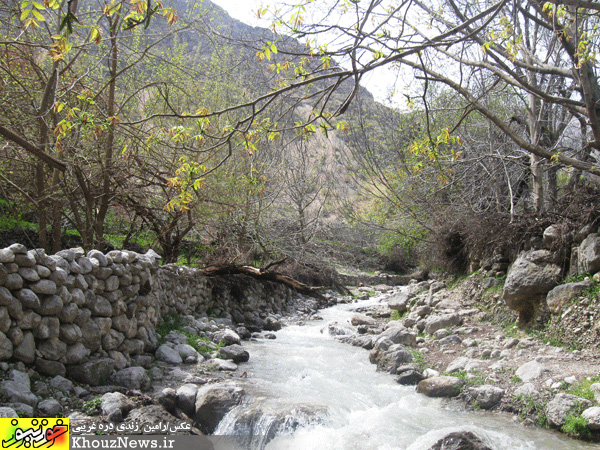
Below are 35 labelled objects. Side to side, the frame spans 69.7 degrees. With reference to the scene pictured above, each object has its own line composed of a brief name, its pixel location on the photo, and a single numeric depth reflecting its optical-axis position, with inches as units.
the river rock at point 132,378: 184.5
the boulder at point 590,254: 219.1
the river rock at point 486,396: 187.6
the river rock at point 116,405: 149.3
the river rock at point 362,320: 398.0
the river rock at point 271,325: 375.2
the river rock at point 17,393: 139.3
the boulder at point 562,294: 220.1
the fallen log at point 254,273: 375.2
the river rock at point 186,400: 177.0
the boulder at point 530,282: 242.6
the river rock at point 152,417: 149.1
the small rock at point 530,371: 193.0
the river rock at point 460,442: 142.3
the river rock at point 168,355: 230.2
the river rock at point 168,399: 175.6
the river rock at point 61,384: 160.1
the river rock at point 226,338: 287.4
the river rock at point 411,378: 229.5
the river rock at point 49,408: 143.6
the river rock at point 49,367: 161.3
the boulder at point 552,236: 248.1
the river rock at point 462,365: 225.3
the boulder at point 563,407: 161.9
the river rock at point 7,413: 126.0
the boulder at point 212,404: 171.3
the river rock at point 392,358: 252.2
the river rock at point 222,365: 235.5
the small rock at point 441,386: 203.3
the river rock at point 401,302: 402.0
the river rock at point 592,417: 152.1
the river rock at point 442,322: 298.4
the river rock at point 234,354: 256.5
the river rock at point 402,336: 294.2
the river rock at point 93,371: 173.2
